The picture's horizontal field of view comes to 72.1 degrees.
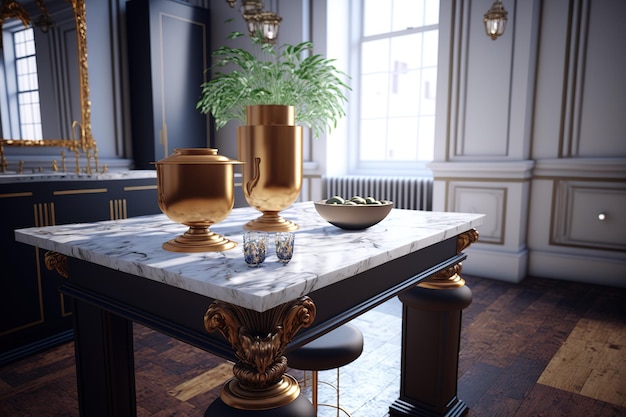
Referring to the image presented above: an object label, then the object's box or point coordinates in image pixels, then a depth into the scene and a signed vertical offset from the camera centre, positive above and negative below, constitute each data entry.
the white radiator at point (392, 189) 4.36 -0.46
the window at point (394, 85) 4.60 +0.67
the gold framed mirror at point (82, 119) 4.08 +0.25
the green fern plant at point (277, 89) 1.44 +0.19
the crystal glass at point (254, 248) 0.89 -0.21
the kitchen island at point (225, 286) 0.78 -0.31
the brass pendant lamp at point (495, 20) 3.23 +0.95
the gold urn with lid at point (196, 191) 0.98 -0.11
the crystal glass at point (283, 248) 0.92 -0.22
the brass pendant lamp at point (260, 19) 2.60 +0.78
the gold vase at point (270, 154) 1.23 -0.03
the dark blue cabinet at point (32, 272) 2.40 -0.74
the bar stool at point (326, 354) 1.33 -0.65
